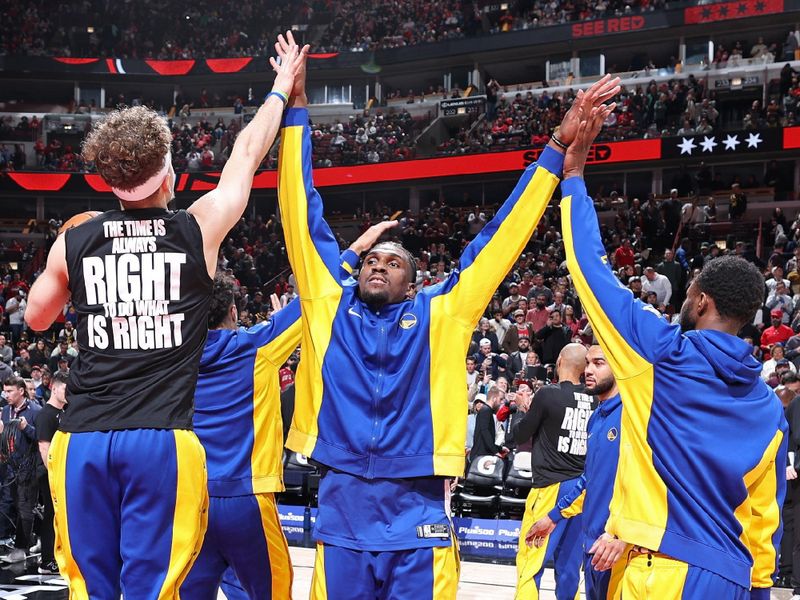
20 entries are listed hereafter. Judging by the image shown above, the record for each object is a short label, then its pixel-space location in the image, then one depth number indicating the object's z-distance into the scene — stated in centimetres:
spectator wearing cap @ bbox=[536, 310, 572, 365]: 1436
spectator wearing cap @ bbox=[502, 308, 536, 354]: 1485
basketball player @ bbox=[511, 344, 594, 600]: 670
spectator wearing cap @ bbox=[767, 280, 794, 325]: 1428
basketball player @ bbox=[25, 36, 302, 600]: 300
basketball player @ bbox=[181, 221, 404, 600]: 447
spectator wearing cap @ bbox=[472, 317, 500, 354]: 1512
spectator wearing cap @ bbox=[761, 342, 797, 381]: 1195
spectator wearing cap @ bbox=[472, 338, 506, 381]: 1402
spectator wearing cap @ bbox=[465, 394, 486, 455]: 1162
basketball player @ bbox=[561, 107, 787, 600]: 319
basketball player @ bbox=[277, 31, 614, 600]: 359
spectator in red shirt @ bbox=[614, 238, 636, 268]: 1838
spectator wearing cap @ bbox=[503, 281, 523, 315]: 1684
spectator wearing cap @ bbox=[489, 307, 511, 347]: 1541
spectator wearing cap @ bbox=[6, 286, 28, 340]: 2198
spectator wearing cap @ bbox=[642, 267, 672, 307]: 1555
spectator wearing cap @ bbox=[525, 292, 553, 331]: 1563
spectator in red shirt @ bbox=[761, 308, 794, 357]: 1339
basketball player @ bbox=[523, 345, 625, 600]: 443
